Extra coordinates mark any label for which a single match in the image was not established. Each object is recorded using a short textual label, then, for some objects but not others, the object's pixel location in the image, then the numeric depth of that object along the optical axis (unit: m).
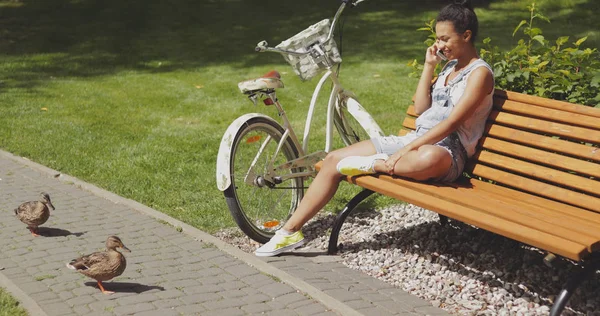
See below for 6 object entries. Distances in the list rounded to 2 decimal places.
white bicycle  6.01
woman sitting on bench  5.53
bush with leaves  5.96
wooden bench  4.64
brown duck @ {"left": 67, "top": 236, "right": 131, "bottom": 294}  5.13
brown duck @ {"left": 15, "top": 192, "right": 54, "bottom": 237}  6.18
